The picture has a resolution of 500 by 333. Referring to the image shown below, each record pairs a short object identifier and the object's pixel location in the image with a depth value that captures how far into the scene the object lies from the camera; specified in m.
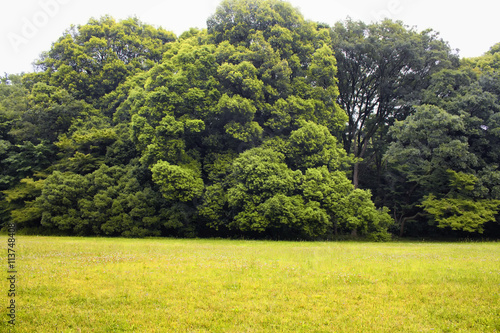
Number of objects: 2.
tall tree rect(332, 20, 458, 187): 30.64
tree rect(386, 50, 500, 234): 25.06
